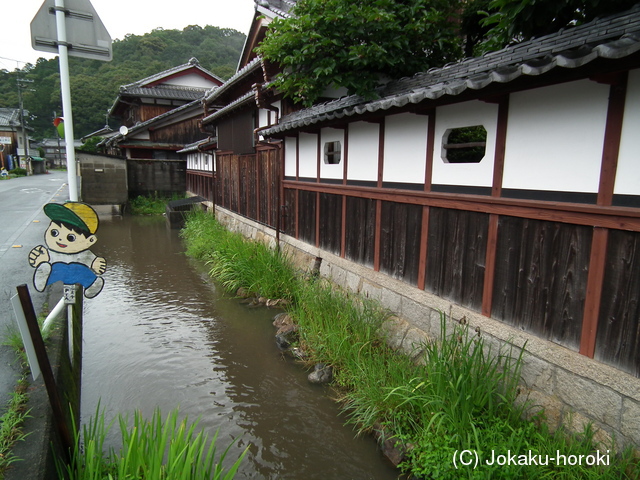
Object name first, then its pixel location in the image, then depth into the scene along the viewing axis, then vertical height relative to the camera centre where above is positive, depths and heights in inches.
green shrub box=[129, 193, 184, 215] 975.1 -81.4
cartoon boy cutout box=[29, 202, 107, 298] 152.3 -29.7
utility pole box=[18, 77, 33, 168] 1983.9 +172.1
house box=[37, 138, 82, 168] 2924.0 +130.6
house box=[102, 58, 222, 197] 1061.8 +115.0
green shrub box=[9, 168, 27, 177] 1760.1 -11.9
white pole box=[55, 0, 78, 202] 170.7 +32.7
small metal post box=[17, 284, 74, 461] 111.7 -55.3
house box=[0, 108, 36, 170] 2018.9 +152.7
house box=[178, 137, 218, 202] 736.3 +7.8
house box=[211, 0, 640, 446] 128.7 -13.6
